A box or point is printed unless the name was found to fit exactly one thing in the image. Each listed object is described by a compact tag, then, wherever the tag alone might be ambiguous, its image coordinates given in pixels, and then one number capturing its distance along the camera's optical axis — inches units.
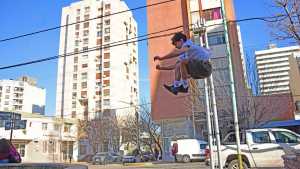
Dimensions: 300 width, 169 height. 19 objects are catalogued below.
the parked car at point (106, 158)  1616.6
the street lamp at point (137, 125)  1917.8
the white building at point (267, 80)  1198.9
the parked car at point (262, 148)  485.7
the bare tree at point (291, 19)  472.1
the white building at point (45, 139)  1961.9
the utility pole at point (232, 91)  339.4
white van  1082.1
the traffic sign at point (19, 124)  1038.4
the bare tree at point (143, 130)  1820.9
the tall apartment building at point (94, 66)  2925.7
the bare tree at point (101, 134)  2181.3
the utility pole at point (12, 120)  990.4
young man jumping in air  326.0
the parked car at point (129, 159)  1535.4
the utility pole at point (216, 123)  345.7
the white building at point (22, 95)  4109.3
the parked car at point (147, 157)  1695.9
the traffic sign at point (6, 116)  1000.9
